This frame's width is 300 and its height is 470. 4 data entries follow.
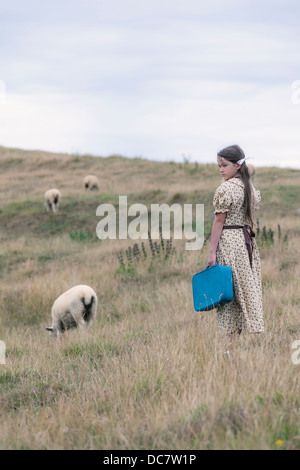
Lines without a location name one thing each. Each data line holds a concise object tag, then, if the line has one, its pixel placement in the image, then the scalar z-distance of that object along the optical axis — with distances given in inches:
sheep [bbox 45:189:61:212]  1653.5
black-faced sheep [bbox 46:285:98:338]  663.8
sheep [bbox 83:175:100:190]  1955.0
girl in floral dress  383.6
